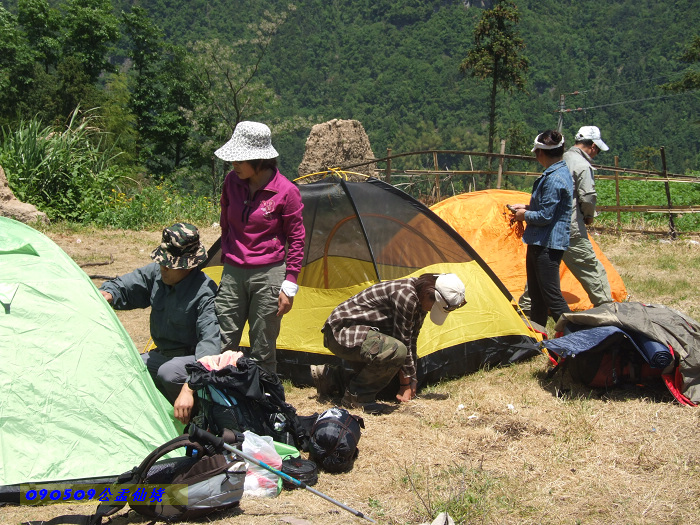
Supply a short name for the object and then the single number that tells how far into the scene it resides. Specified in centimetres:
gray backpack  264
